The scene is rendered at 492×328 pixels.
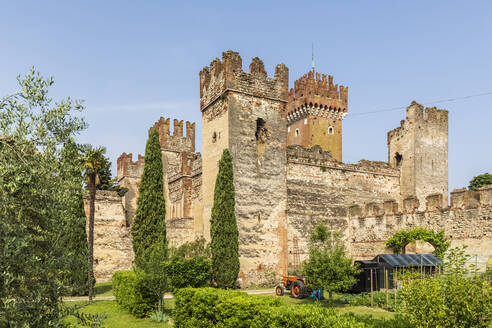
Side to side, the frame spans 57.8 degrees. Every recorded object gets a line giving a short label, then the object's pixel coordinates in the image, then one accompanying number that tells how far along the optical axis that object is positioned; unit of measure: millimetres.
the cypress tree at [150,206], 23734
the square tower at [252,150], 25344
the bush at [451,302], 7211
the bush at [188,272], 18422
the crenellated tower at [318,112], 50500
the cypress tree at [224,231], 22766
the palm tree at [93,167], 22812
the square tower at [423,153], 31703
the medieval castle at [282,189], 25188
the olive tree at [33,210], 5625
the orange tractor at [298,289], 19634
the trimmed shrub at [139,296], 16688
